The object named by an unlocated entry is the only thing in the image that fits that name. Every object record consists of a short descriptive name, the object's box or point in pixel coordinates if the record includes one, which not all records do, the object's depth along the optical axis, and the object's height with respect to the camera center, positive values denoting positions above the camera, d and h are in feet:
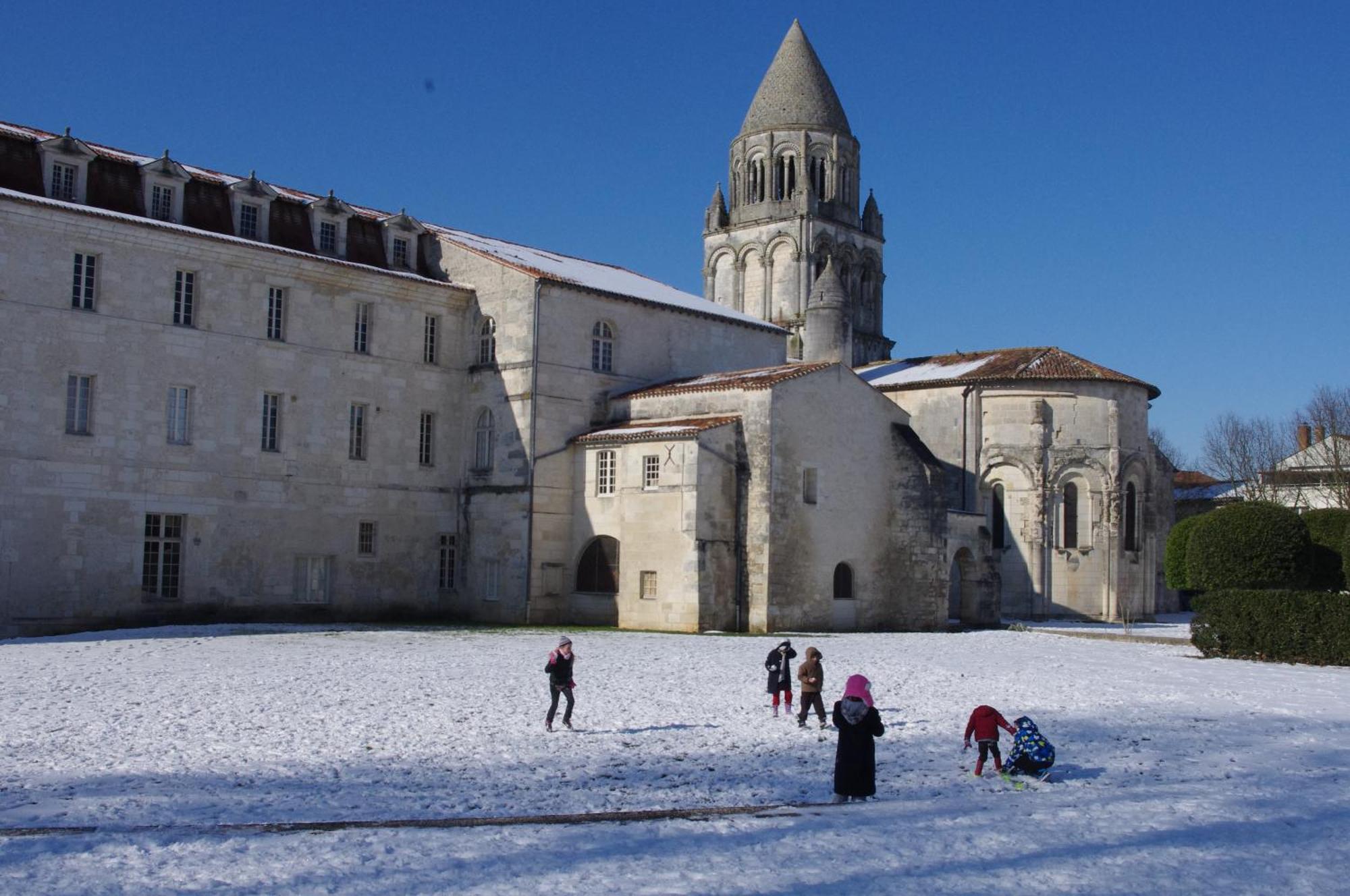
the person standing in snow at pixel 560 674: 59.98 -4.18
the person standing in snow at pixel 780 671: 66.90 -4.37
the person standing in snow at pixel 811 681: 62.64 -4.49
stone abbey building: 108.88 +12.44
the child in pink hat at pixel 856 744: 45.83 -5.45
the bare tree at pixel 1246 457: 231.50 +22.45
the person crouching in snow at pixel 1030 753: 50.93 -6.21
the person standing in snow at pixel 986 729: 51.62 -5.41
